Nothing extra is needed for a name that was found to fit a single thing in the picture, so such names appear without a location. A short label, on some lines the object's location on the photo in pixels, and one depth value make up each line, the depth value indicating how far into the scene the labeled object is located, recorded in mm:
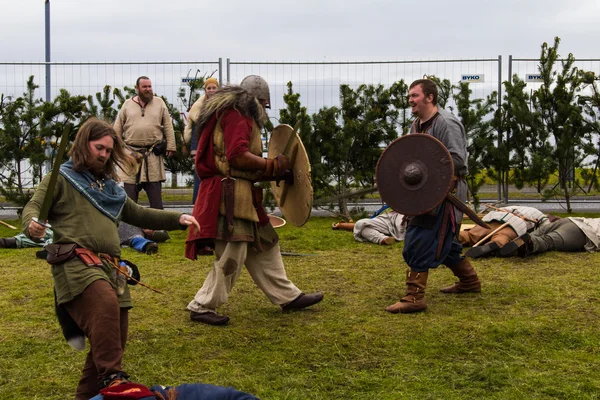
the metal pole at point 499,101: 9812
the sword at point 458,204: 4926
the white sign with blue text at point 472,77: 10184
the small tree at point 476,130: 9461
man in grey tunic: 4922
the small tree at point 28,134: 9203
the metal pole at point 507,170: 9870
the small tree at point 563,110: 9523
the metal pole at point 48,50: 10375
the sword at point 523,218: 7156
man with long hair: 3061
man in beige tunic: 8055
